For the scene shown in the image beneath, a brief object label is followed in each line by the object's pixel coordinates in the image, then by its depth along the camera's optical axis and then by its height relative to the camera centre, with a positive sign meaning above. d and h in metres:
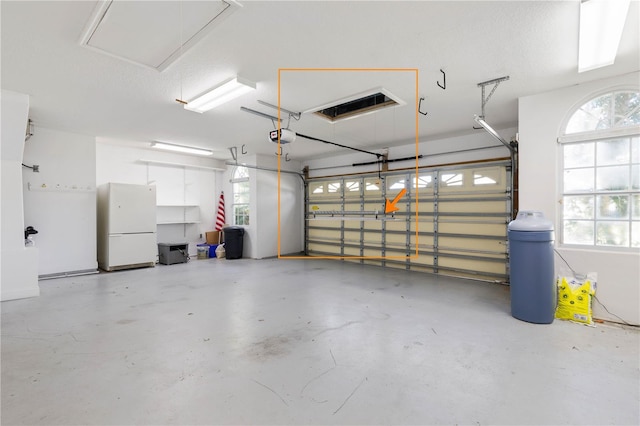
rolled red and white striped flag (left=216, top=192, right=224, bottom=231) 8.91 -0.17
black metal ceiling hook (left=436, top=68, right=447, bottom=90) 3.46 +1.57
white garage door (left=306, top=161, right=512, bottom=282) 5.61 -0.23
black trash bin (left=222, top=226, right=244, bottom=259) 8.02 -0.84
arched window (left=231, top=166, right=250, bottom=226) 8.64 +0.45
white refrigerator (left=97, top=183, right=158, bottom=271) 6.32 -0.34
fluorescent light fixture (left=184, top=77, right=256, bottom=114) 3.49 +1.48
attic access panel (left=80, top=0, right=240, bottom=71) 2.22 +1.54
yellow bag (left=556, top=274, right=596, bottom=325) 3.40 -1.05
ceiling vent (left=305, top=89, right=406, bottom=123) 4.05 +1.59
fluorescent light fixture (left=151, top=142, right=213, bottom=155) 6.90 +1.53
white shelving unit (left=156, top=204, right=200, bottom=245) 8.00 -0.33
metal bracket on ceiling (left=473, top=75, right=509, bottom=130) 3.54 +1.56
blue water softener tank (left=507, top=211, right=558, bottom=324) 3.39 -0.71
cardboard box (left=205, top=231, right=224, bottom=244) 8.63 -0.76
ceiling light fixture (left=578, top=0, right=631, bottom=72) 2.25 +1.53
